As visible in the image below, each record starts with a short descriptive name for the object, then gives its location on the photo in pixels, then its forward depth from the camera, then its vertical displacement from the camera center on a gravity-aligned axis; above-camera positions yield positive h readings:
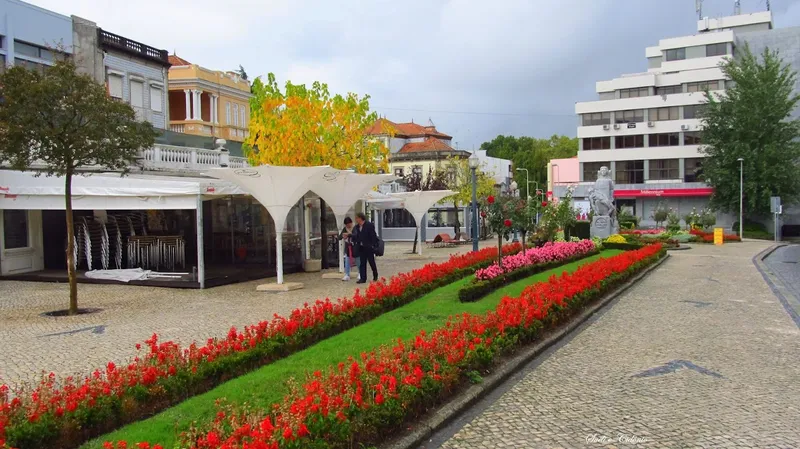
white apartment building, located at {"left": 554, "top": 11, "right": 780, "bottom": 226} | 59.81 +7.86
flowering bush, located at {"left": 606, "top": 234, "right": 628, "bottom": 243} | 26.53 -1.39
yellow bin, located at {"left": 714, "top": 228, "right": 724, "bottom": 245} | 35.03 -1.83
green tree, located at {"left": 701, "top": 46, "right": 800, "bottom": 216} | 47.38 +5.01
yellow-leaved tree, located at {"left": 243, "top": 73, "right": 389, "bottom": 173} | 18.23 +2.53
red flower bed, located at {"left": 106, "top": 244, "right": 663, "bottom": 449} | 4.80 -1.64
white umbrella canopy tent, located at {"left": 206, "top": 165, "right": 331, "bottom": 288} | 15.09 +0.70
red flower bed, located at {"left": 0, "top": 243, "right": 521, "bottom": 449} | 5.20 -1.64
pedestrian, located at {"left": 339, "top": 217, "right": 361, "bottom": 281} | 17.22 -0.97
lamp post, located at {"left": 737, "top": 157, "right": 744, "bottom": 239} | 45.50 +1.25
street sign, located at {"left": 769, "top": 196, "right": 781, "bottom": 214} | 39.68 -0.14
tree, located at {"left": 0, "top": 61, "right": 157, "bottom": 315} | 11.71 +1.82
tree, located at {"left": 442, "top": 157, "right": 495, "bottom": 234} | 40.59 +1.89
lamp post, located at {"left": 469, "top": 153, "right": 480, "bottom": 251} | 22.89 +0.03
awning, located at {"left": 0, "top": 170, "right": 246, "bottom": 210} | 15.52 +0.62
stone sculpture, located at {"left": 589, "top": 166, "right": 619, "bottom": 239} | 30.09 -0.23
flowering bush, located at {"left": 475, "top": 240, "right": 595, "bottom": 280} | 13.84 -1.36
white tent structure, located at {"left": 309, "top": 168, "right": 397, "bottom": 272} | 18.50 +0.67
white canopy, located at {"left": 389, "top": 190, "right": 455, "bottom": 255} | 27.89 +0.43
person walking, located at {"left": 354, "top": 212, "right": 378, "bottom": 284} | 16.53 -0.79
